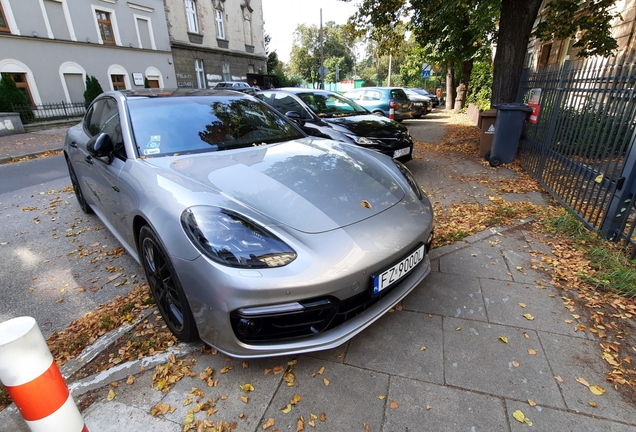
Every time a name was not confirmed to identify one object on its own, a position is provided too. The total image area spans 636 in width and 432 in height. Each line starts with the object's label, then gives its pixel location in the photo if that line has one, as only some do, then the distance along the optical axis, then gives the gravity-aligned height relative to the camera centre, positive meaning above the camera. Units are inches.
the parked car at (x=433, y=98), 923.6 -35.4
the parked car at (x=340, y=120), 212.7 -22.6
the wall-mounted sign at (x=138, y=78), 786.3 +26.3
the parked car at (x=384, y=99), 493.0 -20.5
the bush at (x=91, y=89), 664.1 +3.1
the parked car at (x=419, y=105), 598.4 -36.7
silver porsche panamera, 65.6 -29.5
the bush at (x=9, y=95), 523.5 -4.0
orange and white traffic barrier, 39.5 -33.9
